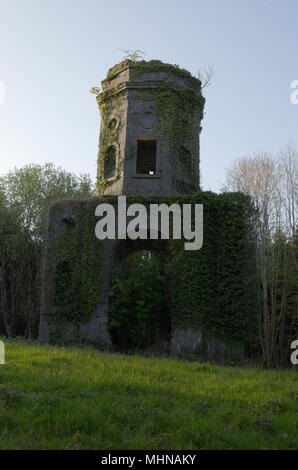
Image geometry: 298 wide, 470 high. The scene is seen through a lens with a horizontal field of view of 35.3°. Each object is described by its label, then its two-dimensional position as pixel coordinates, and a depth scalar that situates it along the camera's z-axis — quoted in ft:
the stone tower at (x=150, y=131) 55.31
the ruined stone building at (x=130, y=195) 48.80
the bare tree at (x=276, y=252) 45.11
